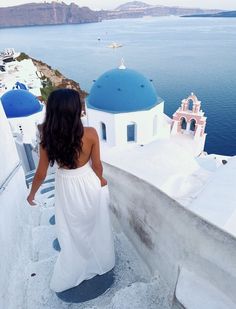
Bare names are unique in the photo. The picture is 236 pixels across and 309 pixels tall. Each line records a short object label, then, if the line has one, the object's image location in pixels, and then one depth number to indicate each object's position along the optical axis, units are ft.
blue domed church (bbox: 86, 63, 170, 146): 30.01
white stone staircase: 8.68
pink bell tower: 44.21
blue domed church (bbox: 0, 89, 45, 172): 34.14
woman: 6.29
